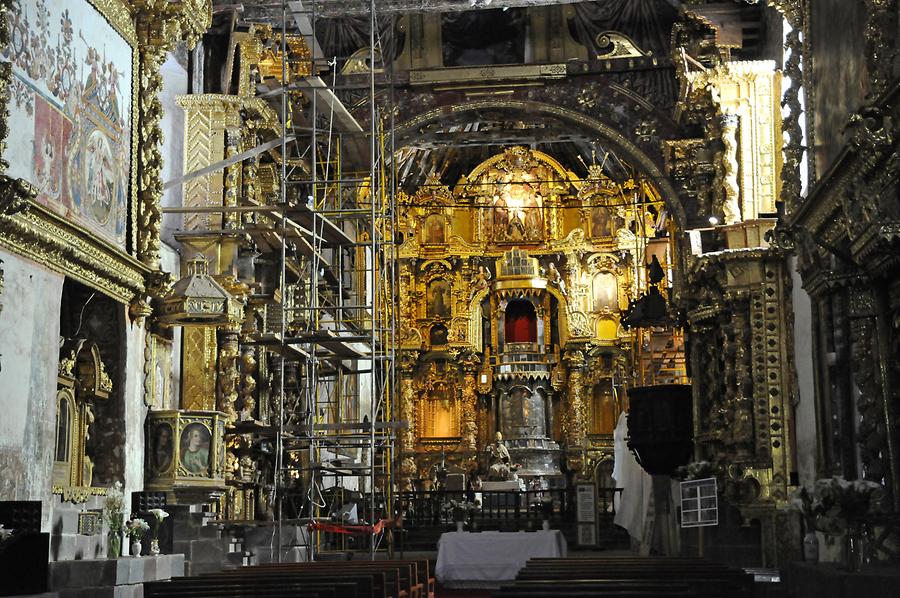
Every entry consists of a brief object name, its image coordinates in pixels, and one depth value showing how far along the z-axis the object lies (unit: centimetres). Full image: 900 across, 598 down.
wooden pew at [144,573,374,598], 927
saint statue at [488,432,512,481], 2733
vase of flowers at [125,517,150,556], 1280
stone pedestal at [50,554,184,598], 1184
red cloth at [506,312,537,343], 3334
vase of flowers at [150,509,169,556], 1340
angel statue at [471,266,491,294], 3325
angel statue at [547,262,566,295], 3300
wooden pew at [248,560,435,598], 1230
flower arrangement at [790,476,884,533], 906
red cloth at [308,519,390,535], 1677
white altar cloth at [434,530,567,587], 1870
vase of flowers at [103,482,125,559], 1285
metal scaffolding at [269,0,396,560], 1688
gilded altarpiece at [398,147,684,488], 3192
